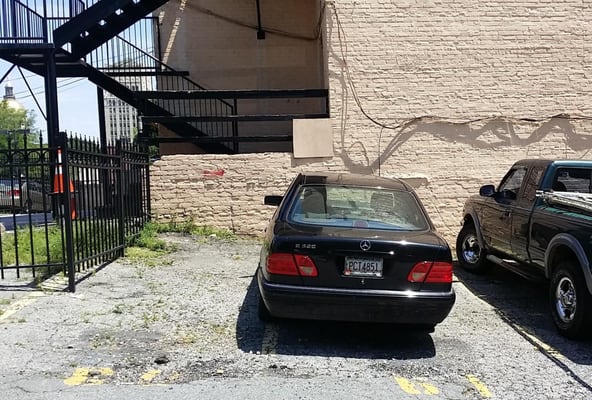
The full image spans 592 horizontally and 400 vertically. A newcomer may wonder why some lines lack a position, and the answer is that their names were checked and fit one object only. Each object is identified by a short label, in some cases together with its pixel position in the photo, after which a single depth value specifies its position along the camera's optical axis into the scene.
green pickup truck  5.02
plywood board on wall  10.41
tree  44.59
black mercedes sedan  4.51
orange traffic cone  6.03
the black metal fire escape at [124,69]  9.76
